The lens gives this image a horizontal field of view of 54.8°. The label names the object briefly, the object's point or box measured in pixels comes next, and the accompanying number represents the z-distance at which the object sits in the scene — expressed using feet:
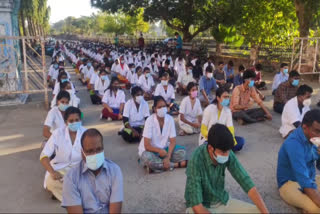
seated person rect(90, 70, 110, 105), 27.32
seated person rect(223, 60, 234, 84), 32.48
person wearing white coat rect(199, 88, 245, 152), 14.28
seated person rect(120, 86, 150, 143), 17.74
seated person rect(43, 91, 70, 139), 14.58
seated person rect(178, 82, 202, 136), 18.45
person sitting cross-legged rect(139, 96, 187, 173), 13.57
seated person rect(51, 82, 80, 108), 20.12
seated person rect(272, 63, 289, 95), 26.68
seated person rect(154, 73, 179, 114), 24.02
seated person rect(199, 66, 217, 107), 25.23
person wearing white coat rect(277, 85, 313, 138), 15.42
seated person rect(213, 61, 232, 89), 30.14
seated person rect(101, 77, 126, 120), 22.18
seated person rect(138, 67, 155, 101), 29.68
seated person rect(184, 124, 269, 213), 7.85
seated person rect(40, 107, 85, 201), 11.18
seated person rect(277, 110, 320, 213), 9.15
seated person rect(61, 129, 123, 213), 8.06
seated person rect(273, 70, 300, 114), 21.13
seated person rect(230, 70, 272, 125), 20.79
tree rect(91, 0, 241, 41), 57.53
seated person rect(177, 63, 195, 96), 31.71
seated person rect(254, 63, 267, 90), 31.42
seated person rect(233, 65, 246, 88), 27.37
